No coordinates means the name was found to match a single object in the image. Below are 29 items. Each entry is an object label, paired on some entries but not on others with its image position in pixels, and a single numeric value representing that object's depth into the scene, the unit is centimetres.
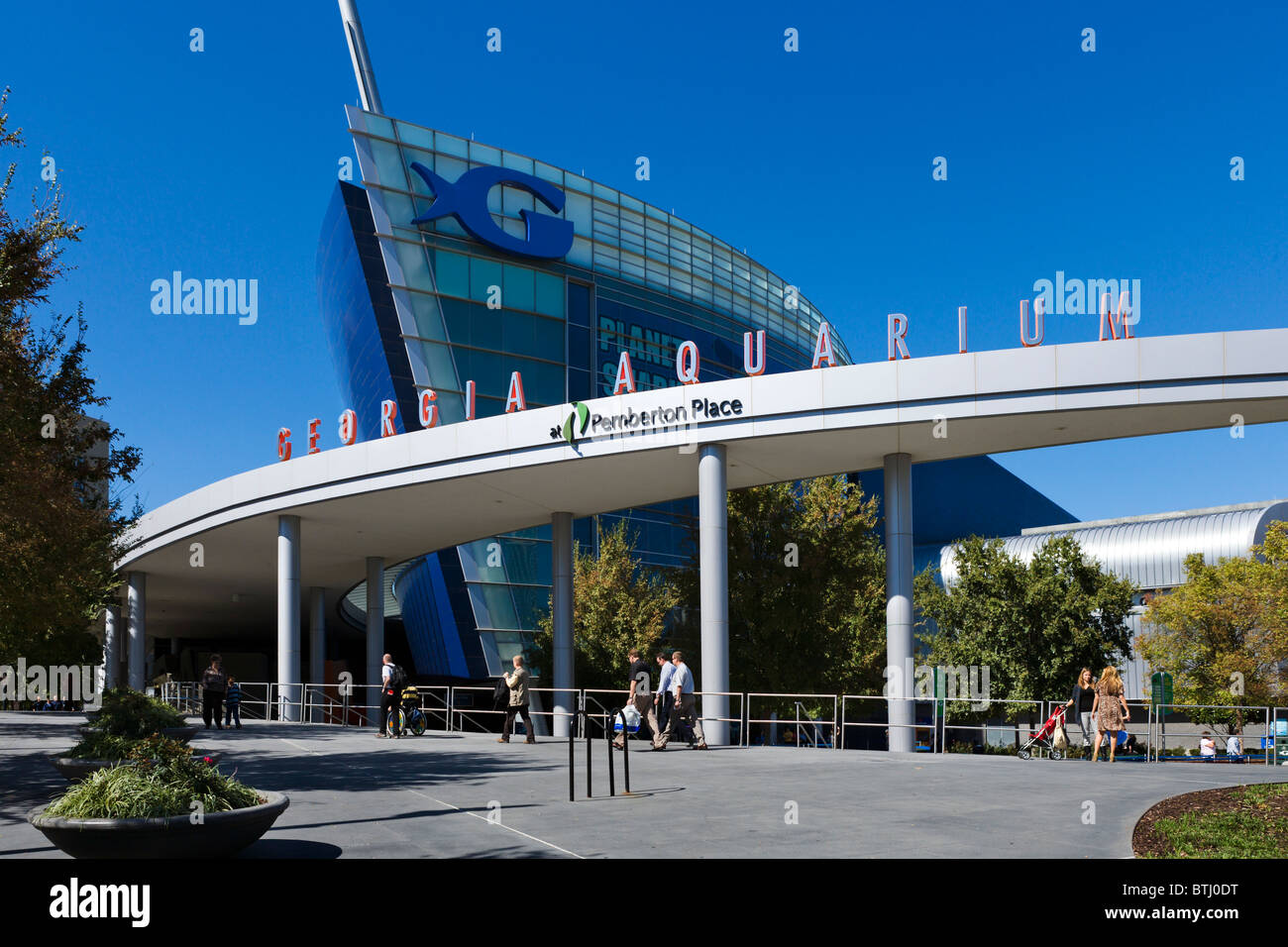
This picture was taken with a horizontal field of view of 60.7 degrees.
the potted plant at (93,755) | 1041
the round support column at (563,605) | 3031
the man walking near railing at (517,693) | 2009
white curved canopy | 1947
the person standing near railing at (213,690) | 2375
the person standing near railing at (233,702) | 2480
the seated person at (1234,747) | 3002
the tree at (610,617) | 3444
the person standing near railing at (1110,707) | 1867
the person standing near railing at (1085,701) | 1957
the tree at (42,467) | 1559
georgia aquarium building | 4434
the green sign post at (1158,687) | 2948
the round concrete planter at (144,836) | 735
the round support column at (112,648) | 4539
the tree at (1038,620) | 3241
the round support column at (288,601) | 3063
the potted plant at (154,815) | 739
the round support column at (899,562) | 2339
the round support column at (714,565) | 2255
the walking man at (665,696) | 1958
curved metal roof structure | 5512
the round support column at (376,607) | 3878
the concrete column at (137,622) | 4134
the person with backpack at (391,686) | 2198
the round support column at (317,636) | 3977
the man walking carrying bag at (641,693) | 1895
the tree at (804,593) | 2975
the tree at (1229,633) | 3669
